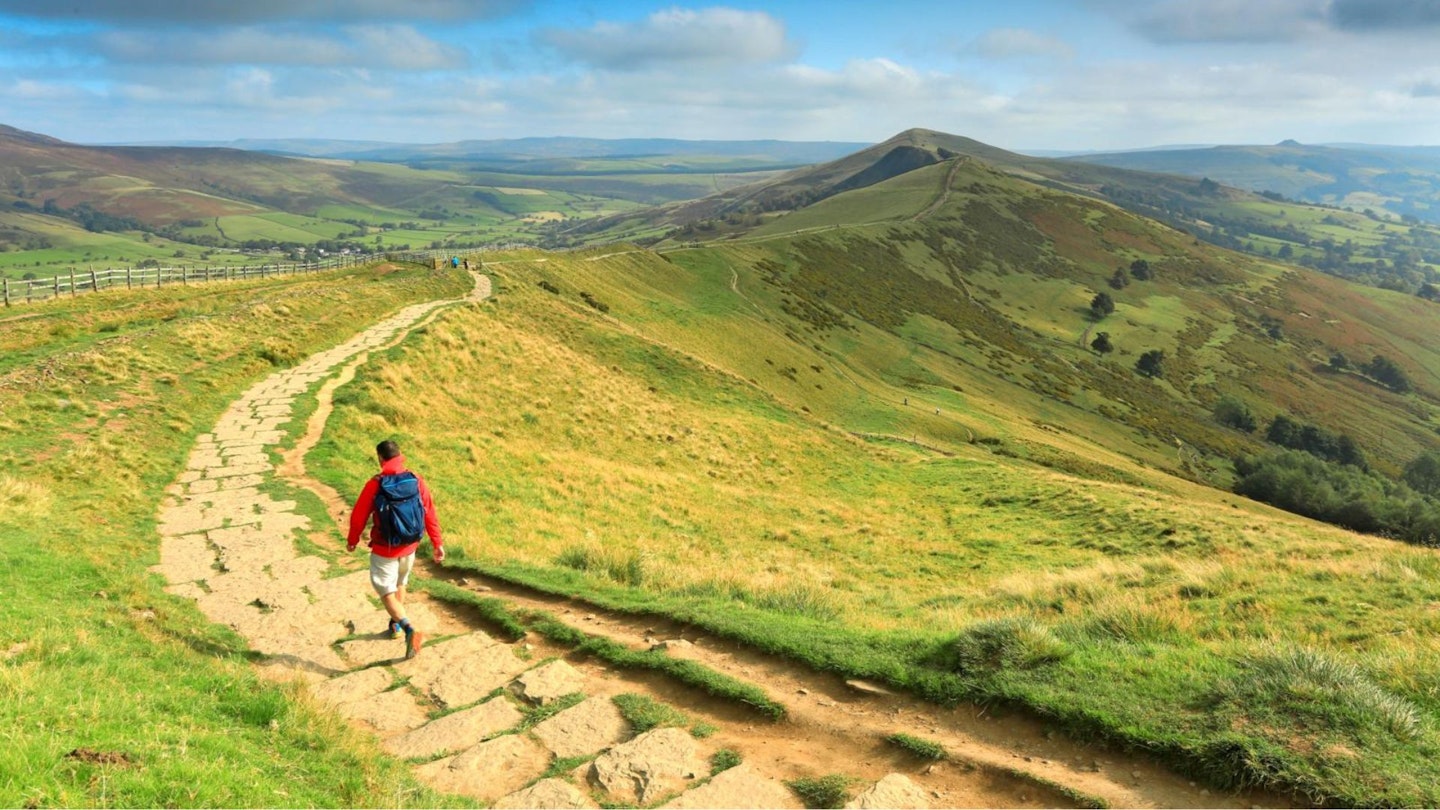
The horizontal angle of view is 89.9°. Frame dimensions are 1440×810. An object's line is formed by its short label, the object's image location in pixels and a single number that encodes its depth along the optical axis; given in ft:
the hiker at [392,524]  33.68
